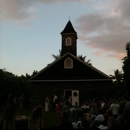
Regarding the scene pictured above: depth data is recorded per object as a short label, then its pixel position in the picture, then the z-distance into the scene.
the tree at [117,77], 39.08
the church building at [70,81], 16.85
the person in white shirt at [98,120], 5.55
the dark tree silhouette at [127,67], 21.49
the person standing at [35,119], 4.80
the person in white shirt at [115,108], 7.88
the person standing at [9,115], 5.55
